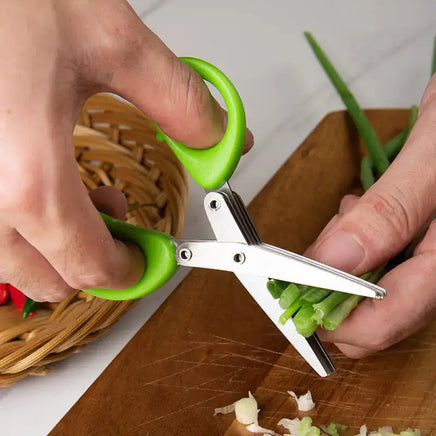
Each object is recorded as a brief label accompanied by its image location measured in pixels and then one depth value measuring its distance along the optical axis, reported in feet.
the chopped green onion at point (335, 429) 2.03
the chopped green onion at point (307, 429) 2.00
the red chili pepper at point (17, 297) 2.27
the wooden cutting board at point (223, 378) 2.07
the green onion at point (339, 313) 1.96
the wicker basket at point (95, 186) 2.10
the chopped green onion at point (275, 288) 1.92
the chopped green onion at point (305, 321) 1.92
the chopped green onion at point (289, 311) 1.93
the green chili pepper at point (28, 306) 2.22
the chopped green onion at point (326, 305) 1.93
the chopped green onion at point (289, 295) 1.92
